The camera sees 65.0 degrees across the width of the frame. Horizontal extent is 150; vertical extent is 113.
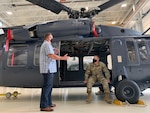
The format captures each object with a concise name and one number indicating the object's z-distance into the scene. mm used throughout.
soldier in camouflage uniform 2575
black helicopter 2694
